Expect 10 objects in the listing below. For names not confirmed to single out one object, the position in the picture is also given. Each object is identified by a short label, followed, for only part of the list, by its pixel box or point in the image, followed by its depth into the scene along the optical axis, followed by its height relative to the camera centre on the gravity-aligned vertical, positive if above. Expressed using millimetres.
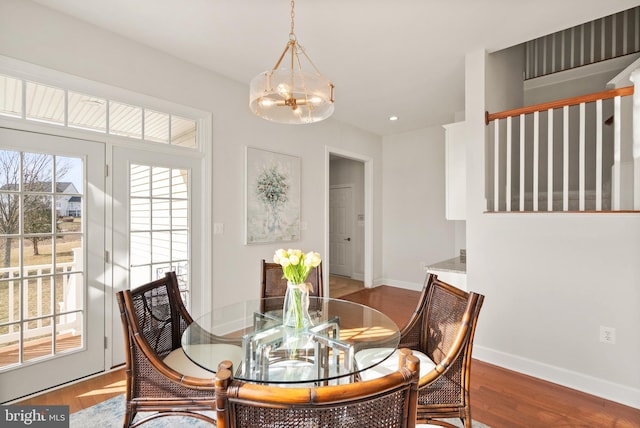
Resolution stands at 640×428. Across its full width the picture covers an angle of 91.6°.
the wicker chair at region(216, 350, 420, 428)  693 -423
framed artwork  3482 +235
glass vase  1666 -488
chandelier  1779 +717
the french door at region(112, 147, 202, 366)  2555 -56
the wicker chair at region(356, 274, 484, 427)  1410 -699
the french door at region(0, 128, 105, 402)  2070 -321
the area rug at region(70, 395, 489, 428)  1873 -1253
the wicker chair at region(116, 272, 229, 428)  1409 -787
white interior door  6480 -301
